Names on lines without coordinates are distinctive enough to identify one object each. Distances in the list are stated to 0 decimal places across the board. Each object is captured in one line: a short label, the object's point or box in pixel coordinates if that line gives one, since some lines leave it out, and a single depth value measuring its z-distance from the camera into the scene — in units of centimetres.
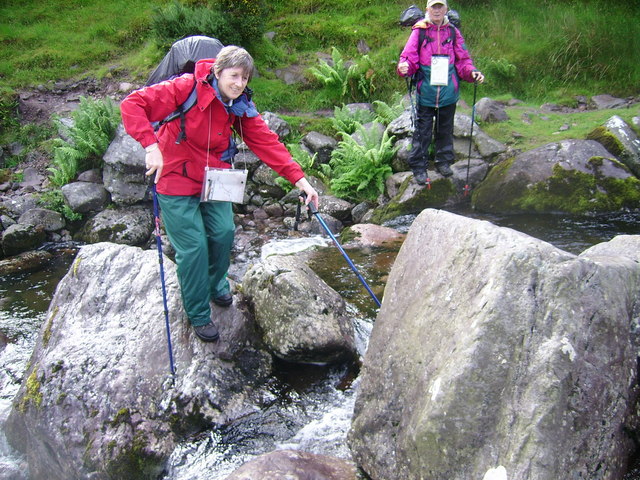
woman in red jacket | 434
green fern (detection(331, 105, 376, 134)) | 1288
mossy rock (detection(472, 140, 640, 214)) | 906
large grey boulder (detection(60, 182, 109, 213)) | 1127
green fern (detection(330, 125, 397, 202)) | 1096
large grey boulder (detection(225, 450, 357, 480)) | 383
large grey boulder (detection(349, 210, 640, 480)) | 304
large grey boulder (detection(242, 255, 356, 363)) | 543
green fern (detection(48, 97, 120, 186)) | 1164
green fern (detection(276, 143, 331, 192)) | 1196
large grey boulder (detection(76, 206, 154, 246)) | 1077
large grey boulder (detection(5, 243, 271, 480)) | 448
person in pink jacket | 894
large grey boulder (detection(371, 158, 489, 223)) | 1019
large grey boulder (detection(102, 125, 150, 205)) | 1136
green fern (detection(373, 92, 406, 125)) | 1260
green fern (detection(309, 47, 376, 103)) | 1429
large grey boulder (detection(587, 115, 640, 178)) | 946
